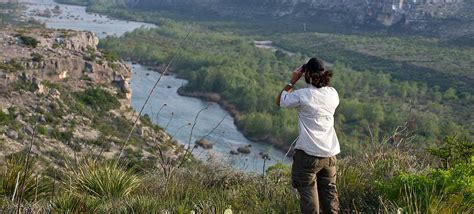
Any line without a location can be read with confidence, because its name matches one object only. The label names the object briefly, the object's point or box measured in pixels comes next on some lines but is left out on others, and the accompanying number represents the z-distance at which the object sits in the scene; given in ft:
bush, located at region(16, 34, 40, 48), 106.42
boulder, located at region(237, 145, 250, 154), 125.30
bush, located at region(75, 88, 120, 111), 107.86
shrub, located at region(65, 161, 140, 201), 20.48
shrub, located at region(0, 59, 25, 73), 91.40
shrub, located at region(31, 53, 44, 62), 102.48
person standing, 16.61
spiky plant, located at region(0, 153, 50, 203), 19.54
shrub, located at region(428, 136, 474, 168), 21.68
